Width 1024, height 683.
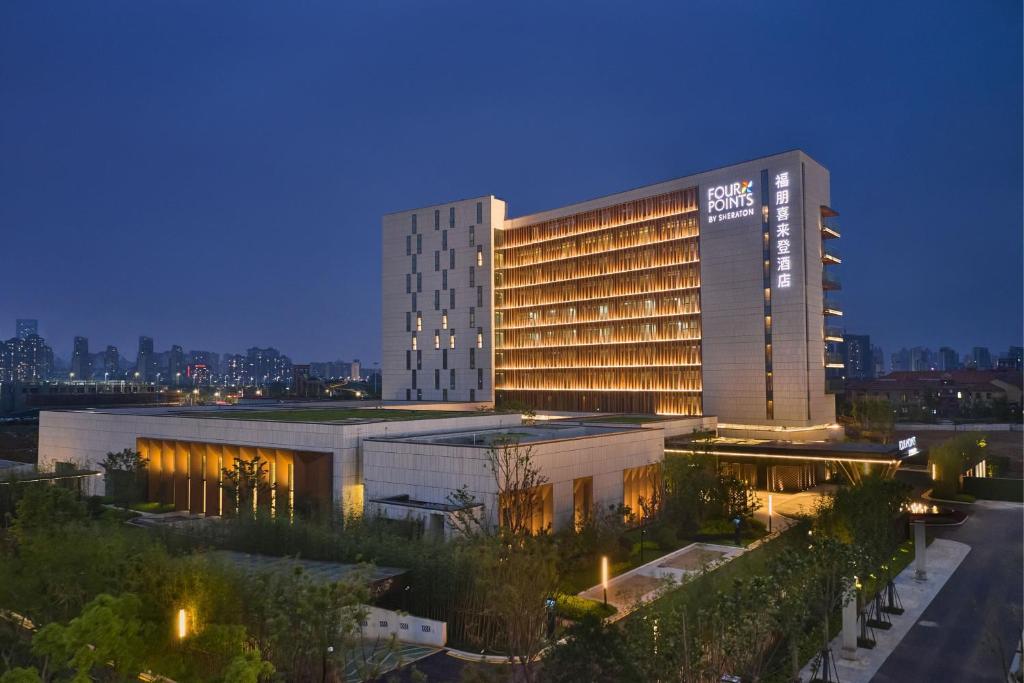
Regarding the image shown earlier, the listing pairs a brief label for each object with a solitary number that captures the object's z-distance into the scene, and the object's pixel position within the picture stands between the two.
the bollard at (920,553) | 28.86
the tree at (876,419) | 61.36
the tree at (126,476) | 42.12
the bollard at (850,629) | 21.22
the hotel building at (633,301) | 56.47
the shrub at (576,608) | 22.73
